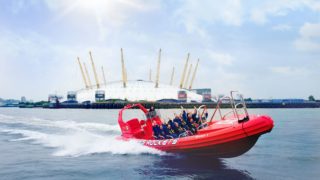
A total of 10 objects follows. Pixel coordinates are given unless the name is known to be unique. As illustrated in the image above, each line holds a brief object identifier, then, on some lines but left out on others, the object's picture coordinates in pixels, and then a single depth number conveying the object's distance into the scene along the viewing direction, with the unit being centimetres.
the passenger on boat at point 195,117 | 1603
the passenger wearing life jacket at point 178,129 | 1625
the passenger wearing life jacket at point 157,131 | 1728
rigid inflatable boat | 1358
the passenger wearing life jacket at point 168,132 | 1666
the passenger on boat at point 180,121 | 1614
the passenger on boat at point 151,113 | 1853
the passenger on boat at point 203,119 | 1566
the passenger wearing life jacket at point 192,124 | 1583
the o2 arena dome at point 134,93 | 14788
